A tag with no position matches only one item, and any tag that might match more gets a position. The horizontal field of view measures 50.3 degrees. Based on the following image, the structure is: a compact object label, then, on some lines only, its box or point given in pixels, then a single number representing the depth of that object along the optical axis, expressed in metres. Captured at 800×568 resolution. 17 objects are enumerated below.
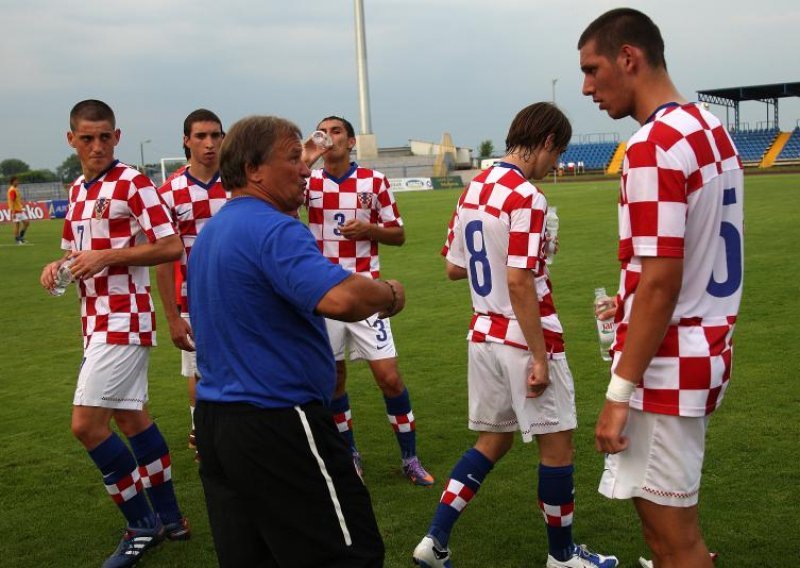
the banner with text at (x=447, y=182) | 59.56
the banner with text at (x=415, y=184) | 58.41
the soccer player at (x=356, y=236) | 5.78
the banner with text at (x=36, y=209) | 41.99
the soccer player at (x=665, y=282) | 2.62
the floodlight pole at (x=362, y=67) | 59.78
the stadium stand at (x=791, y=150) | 65.31
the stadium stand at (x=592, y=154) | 76.12
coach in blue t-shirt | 2.78
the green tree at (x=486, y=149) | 91.57
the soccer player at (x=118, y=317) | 4.57
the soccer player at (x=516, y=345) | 3.95
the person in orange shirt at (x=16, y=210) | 26.36
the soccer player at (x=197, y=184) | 5.95
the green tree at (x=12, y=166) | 113.96
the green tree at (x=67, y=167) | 94.64
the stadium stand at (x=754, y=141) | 67.75
